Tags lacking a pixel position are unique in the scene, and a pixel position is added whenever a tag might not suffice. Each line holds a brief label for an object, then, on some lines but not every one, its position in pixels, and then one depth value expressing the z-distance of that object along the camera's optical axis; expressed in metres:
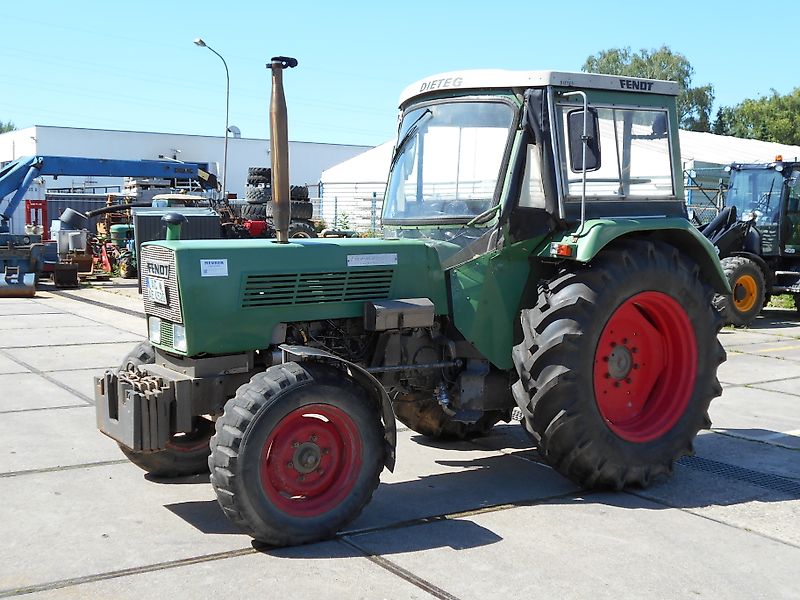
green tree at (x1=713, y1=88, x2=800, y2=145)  64.88
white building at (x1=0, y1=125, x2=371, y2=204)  50.28
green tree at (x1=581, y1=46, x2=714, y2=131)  70.00
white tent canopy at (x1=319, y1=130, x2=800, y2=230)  30.72
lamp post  32.91
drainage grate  6.14
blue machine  19.20
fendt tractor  5.01
